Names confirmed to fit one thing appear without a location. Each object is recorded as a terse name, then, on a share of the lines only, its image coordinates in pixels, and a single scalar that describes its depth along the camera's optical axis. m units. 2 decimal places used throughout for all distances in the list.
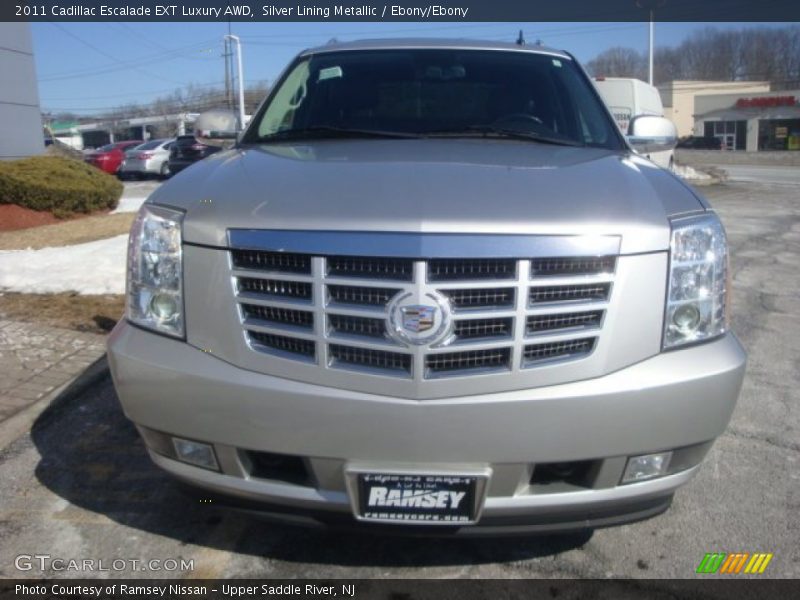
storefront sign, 67.94
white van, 16.08
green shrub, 10.84
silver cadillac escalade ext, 2.27
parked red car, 27.53
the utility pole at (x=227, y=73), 44.30
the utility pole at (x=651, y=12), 26.59
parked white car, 24.78
